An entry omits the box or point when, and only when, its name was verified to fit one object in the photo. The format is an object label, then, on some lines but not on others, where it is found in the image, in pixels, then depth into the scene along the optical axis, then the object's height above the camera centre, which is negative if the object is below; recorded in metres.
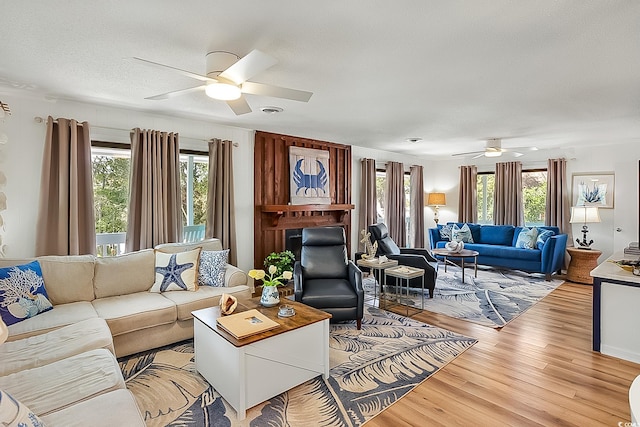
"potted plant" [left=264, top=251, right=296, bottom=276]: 4.62 -0.76
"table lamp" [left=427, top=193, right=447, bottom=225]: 7.62 +0.18
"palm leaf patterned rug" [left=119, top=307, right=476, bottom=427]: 2.15 -1.34
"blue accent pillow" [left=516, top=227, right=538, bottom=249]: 5.92 -0.57
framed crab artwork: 5.19 +0.51
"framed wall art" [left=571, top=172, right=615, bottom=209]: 5.81 +0.32
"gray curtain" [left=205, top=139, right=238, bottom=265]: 4.34 +0.13
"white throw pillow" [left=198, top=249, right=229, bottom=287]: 3.55 -0.67
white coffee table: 2.15 -1.05
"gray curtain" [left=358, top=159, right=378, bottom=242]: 6.27 +0.24
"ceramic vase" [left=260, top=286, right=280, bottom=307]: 2.78 -0.76
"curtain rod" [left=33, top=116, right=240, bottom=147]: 3.23 +0.89
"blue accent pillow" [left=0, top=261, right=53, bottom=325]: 2.50 -0.67
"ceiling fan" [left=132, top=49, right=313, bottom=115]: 2.00 +0.84
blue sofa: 5.61 -0.77
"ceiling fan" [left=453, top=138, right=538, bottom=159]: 5.33 +0.96
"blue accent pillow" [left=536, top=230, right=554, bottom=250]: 5.73 -0.54
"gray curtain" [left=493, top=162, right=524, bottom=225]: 6.73 +0.24
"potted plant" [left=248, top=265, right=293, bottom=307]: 2.77 -0.73
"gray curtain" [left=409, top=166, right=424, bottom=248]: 7.49 +0.02
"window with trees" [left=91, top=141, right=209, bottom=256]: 3.73 +0.18
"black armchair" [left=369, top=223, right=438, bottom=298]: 4.52 -0.72
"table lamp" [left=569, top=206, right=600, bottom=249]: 5.44 -0.16
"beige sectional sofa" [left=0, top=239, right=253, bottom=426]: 1.57 -0.90
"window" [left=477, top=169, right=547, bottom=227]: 6.63 +0.23
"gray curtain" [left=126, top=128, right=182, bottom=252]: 3.73 +0.21
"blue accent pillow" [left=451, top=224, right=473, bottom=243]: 6.71 -0.57
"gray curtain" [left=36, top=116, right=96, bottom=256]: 3.23 +0.23
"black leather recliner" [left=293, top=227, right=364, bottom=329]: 3.44 -0.82
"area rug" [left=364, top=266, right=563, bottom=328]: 4.00 -1.28
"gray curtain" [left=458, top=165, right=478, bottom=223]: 7.37 +0.29
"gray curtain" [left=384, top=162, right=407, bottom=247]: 6.78 +0.09
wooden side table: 5.43 -0.95
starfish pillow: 3.37 -0.67
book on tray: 2.20 -0.82
